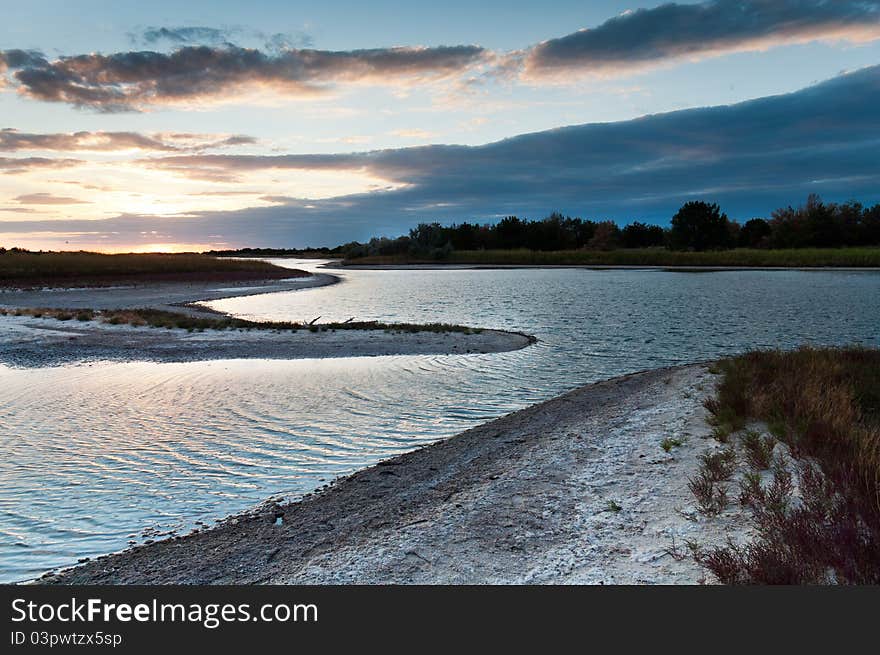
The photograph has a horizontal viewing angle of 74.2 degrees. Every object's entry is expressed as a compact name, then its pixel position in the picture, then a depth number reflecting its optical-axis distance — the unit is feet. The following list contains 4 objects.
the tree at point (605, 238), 461.78
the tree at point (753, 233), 433.48
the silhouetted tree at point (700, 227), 380.78
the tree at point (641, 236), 490.77
